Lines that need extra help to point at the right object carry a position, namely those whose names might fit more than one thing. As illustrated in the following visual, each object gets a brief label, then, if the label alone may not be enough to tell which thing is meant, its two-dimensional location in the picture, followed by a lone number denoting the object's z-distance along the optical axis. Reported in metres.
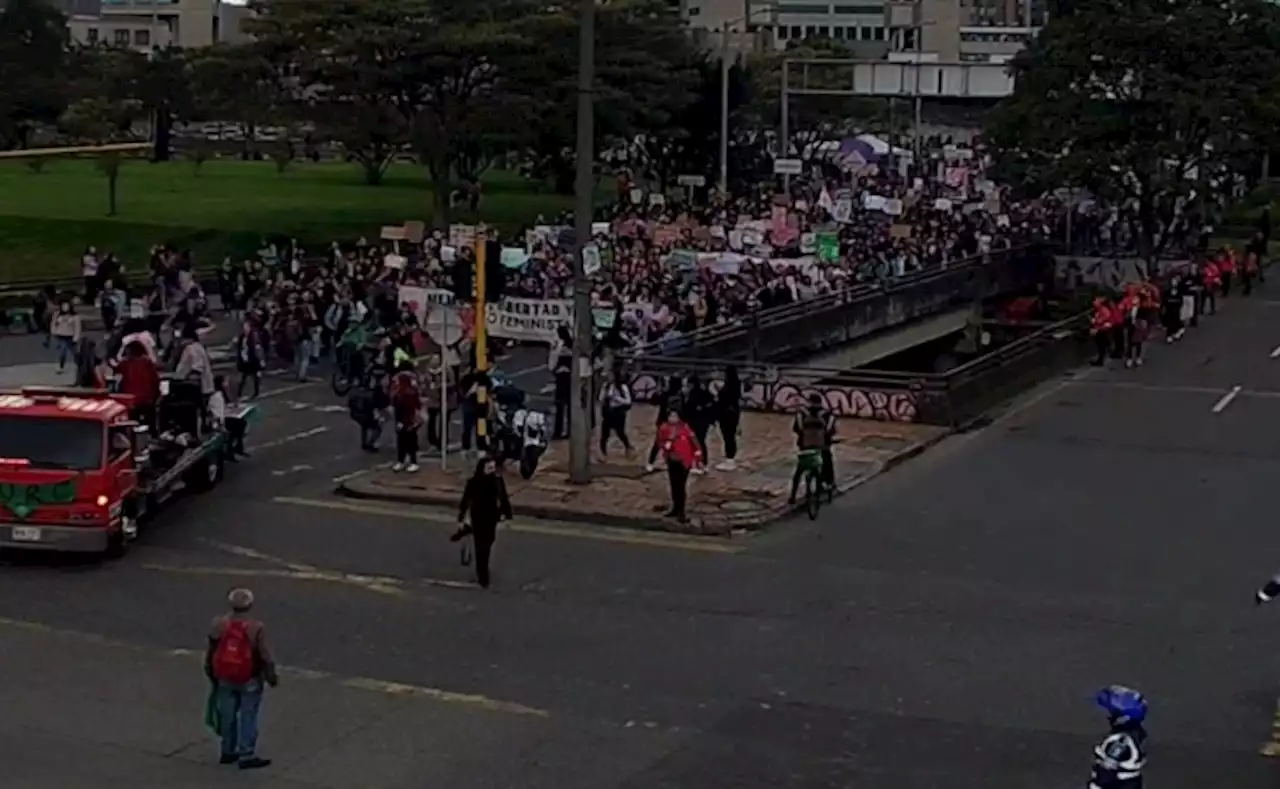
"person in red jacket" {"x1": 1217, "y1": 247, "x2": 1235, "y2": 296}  54.00
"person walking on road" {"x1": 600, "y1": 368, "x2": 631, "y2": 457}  27.34
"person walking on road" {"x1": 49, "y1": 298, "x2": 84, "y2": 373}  35.41
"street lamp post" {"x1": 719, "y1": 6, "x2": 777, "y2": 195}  64.44
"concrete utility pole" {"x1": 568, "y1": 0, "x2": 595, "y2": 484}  24.91
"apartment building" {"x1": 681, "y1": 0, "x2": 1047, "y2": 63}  126.50
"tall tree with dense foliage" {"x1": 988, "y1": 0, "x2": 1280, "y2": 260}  51.47
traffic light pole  25.14
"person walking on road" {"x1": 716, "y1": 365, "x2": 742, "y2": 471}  27.36
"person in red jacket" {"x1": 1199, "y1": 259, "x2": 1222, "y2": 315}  50.34
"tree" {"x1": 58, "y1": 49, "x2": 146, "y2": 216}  75.44
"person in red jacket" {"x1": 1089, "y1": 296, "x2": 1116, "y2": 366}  40.19
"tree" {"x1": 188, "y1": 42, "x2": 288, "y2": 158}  56.78
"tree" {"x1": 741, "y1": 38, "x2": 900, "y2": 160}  96.31
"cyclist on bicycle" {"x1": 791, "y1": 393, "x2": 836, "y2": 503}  23.98
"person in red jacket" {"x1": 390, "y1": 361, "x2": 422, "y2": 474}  25.89
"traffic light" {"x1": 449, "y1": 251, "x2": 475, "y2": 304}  25.69
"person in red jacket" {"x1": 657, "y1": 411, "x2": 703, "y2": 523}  22.97
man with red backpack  13.20
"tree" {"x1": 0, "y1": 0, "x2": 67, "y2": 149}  87.56
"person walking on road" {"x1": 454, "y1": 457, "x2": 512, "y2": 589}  19.48
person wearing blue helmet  10.66
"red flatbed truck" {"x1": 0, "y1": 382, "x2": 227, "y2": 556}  20.20
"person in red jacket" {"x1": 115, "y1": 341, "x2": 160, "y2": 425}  24.34
